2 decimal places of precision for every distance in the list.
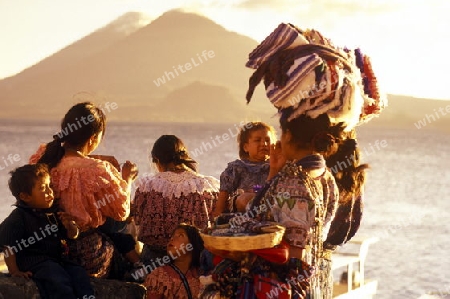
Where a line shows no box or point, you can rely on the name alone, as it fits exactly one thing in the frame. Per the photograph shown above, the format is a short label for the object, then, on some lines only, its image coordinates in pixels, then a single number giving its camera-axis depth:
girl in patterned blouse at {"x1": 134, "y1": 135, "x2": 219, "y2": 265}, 9.97
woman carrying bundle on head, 6.75
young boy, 7.96
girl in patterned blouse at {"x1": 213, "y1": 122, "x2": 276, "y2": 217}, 10.06
